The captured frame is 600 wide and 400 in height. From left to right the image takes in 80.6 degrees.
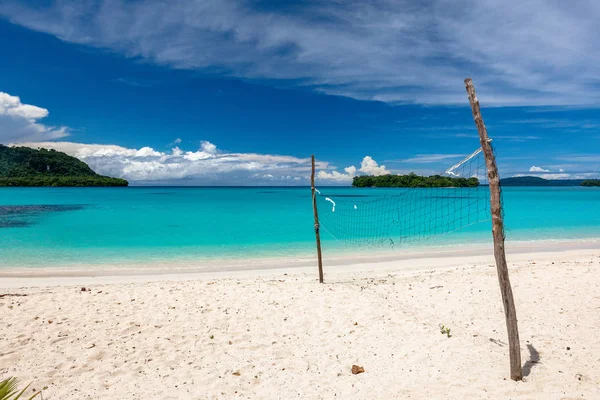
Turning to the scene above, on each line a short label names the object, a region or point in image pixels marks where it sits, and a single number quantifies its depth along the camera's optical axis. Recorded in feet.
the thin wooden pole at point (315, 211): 27.48
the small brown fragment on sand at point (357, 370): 13.84
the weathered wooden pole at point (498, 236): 12.24
